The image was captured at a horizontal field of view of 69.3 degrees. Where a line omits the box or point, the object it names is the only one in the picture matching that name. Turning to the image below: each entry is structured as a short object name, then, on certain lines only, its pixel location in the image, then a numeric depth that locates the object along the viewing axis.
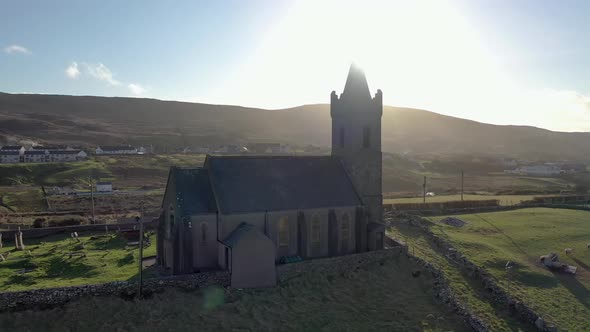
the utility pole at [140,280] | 25.50
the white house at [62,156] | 126.10
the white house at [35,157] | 123.89
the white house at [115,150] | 145.55
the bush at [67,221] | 49.38
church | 29.41
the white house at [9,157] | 121.12
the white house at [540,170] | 134.62
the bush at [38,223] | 48.00
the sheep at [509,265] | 35.09
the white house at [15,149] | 124.71
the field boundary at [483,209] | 59.19
